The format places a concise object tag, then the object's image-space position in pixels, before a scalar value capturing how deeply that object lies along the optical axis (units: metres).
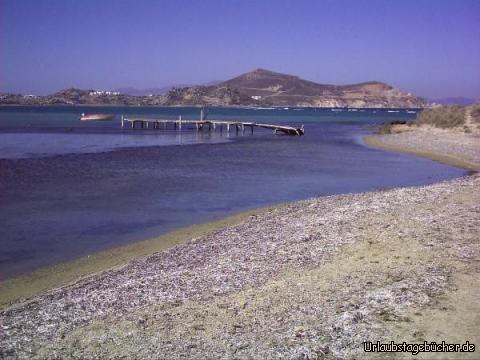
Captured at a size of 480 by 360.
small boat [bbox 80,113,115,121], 97.88
